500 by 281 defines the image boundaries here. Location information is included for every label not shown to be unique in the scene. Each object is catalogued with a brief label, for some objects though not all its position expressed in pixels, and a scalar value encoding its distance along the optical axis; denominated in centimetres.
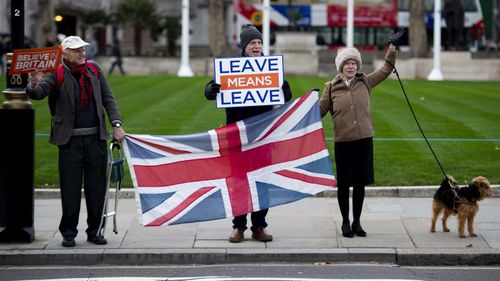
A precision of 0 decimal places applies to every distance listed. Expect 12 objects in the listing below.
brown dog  1009
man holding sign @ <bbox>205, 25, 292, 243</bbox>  1011
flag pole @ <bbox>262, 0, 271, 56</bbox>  4116
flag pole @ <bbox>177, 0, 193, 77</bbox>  4050
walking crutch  1010
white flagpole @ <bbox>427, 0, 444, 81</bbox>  3906
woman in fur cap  1027
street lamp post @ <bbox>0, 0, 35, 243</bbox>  1014
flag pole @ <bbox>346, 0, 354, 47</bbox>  4188
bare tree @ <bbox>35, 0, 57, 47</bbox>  4781
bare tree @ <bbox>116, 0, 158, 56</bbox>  6003
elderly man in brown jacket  984
